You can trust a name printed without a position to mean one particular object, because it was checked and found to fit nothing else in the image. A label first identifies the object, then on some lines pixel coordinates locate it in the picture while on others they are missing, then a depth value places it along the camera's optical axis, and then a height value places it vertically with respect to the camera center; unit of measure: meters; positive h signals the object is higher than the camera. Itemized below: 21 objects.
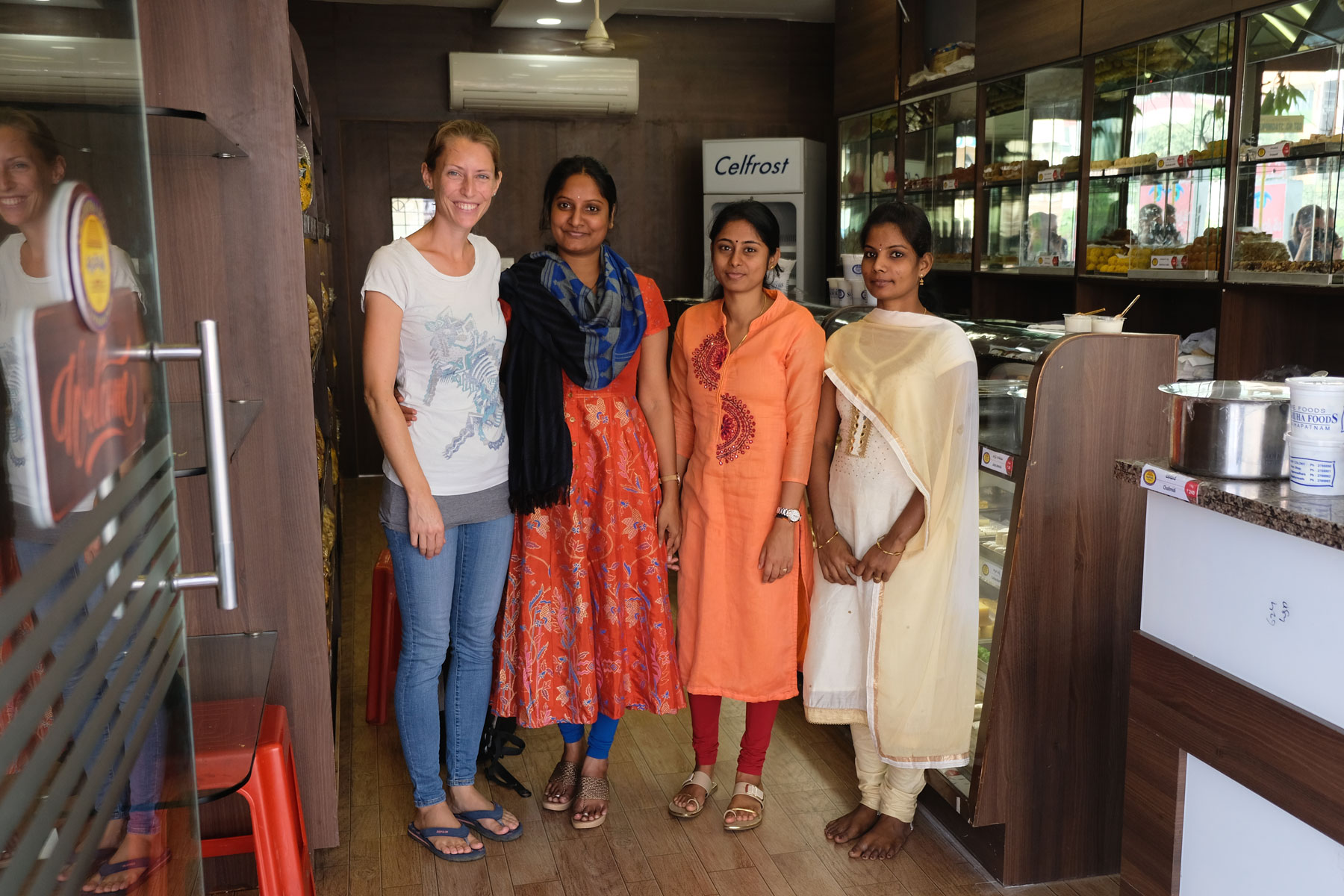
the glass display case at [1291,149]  3.05 +0.38
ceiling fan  5.15 +1.17
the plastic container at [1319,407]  1.50 -0.17
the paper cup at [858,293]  4.24 -0.02
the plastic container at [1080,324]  2.34 -0.08
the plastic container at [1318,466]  1.52 -0.26
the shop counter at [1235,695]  1.49 -0.61
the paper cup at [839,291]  4.30 -0.01
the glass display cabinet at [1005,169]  4.55 +0.48
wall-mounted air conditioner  6.33 +1.20
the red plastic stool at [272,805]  1.99 -0.98
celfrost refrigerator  6.57 +0.63
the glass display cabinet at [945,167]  4.93 +0.55
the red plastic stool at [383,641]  3.16 -1.01
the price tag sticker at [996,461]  2.32 -0.38
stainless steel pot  1.64 -0.23
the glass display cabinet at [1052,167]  4.22 +0.46
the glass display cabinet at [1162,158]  3.48 +0.42
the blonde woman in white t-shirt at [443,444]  2.25 -0.32
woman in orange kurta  2.49 -0.41
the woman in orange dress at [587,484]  2.46 -0.44
